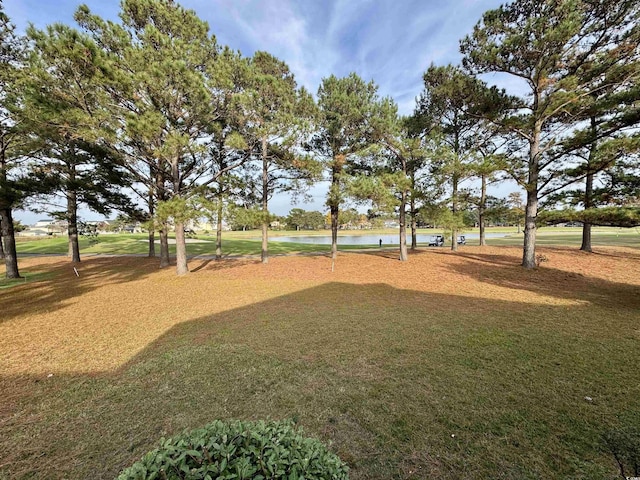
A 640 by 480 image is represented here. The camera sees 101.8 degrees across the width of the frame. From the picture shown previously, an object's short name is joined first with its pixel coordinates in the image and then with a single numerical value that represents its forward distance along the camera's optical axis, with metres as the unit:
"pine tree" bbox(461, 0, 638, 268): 8.18
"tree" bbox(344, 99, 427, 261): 12.33
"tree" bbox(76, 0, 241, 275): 8.54
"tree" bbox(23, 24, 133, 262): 7.31
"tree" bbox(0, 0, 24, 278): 9.03
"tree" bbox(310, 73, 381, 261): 12.85
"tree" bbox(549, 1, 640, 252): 7.35
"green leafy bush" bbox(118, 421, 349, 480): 1.16
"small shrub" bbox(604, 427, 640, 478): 2.14
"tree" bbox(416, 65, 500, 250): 10.41
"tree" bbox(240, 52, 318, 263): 11.30
